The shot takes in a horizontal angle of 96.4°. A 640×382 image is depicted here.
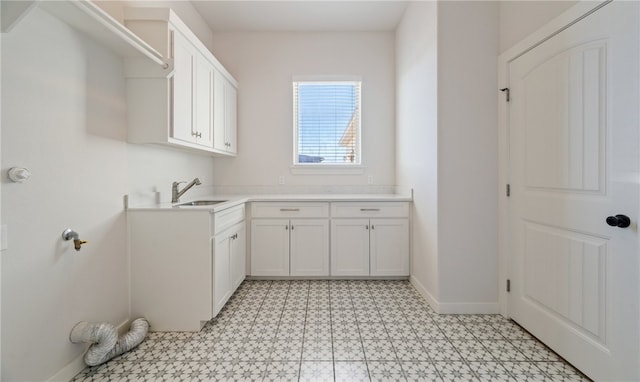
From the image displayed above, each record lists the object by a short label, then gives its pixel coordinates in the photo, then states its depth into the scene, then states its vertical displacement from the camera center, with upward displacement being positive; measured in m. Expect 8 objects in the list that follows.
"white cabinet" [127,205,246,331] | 2.07 -0.56
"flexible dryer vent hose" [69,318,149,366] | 1.61 -0.86
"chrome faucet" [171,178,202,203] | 2.51 -0.02
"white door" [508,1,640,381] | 1.40 +0.00
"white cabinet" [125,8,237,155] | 1.99 +0.76
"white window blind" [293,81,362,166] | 3.71 +0.87
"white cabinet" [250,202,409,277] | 3.08 -0.55
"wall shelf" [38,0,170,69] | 1.38 +0.89
